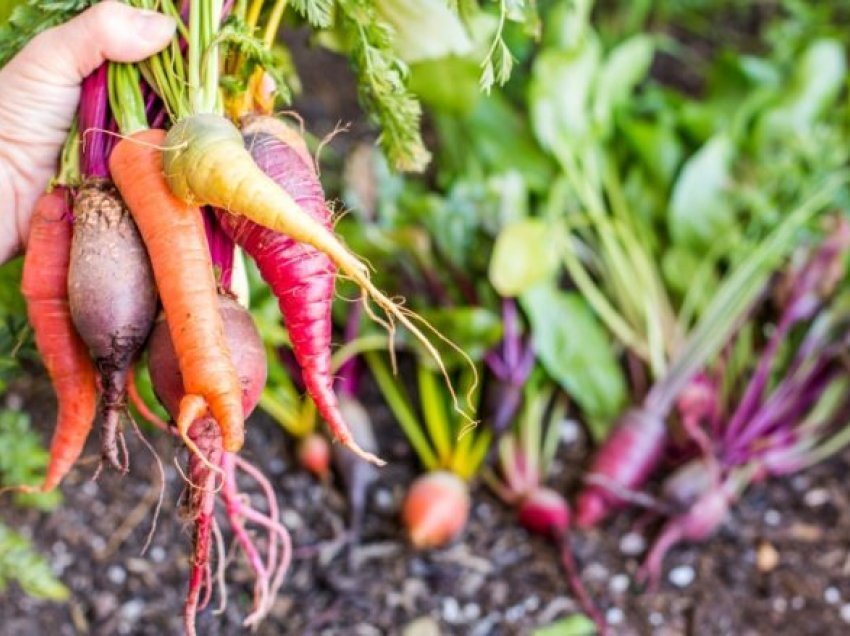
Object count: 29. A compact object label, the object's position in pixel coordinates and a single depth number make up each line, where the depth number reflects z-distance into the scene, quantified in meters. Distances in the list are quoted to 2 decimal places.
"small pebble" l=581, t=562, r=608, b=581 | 1.34
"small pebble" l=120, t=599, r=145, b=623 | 1.22
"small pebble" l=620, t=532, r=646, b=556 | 1.39
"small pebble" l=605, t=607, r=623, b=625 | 1.29
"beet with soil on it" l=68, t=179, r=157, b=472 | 0.80
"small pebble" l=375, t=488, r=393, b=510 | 1.42
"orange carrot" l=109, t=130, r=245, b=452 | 0.78
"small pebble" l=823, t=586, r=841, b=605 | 1.33
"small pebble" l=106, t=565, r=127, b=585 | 1.26
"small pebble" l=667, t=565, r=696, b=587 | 1.35
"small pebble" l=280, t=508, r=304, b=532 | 1.36
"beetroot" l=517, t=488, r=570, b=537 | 1.38
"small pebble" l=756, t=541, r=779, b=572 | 1.37
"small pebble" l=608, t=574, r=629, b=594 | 1.33
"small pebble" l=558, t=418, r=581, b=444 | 1.55
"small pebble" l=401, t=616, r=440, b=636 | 1.25
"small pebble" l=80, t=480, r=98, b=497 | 1.35
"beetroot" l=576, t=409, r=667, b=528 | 1.40
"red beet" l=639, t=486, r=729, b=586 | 1.35
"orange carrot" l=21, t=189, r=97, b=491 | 0.86
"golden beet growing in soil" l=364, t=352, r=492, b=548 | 1.34
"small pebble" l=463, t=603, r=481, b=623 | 1.28
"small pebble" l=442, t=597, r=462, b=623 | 1.28
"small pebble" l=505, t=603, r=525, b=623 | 1.29
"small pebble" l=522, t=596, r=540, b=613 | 1.30
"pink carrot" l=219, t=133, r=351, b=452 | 0.82
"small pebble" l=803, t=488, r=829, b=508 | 1.46
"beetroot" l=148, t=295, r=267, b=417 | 0.82
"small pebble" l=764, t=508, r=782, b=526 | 1.43
